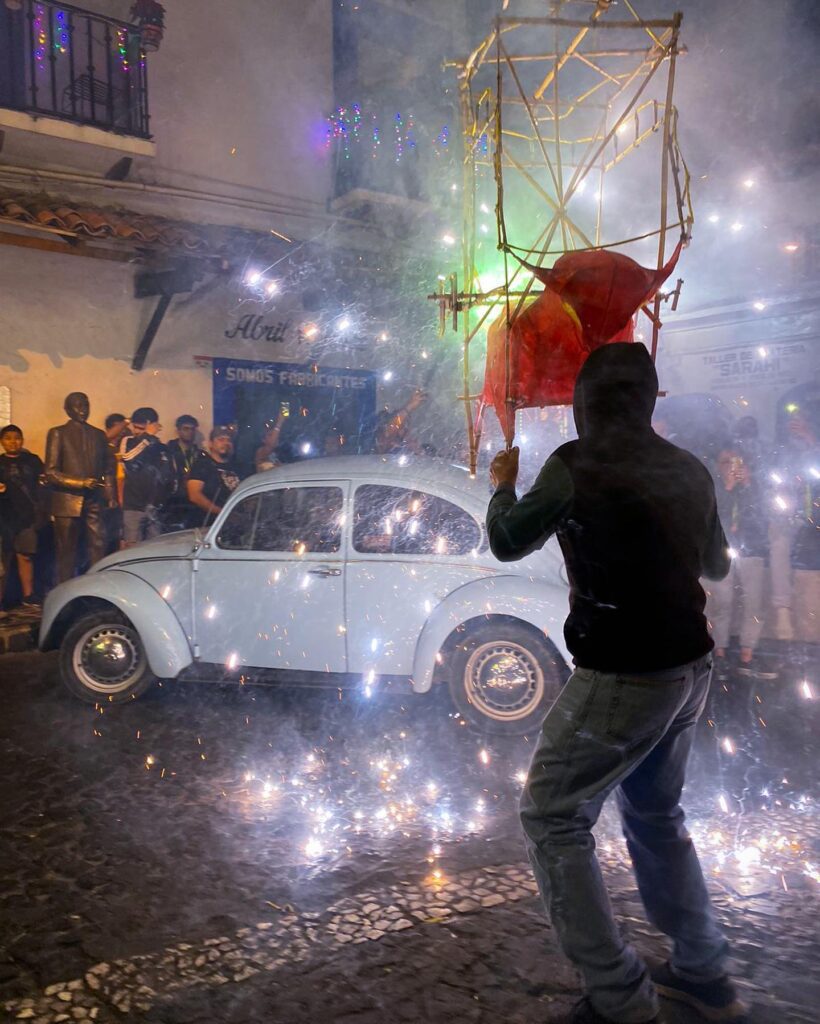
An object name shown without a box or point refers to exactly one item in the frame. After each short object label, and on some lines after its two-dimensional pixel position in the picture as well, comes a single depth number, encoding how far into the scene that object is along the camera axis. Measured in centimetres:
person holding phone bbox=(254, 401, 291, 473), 915
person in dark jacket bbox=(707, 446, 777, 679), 643
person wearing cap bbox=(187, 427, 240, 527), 778
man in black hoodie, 214
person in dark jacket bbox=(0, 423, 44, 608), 753
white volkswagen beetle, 482
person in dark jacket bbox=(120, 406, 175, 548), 809
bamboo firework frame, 293
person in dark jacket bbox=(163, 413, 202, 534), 786
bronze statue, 799
